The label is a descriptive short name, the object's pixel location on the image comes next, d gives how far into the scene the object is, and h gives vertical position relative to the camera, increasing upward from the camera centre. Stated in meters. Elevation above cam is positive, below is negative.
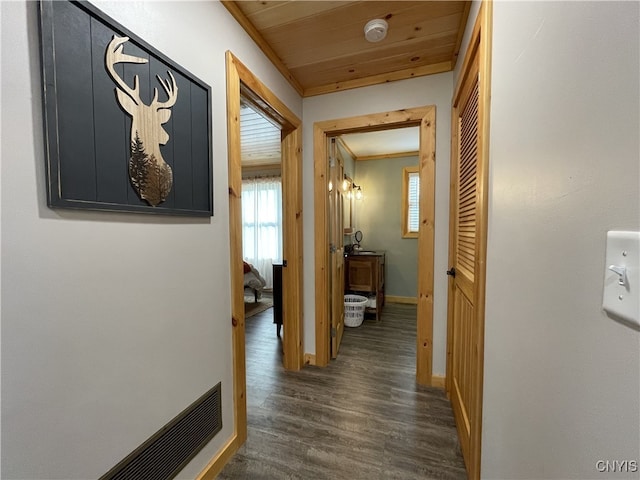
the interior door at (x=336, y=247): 2.41 -0.21
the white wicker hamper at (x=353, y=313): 3.22 -1.08
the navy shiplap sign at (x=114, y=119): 0.71 +0.36
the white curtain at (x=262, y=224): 5.15 +0.05
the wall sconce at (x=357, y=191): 4.37 +0.60
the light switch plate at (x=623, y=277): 0.34 -0.07
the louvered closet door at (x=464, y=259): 1.34 -0.20
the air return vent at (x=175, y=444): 0.94 -0.90
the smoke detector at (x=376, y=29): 1.48 +1.15
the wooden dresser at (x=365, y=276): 3.54 -0.69
